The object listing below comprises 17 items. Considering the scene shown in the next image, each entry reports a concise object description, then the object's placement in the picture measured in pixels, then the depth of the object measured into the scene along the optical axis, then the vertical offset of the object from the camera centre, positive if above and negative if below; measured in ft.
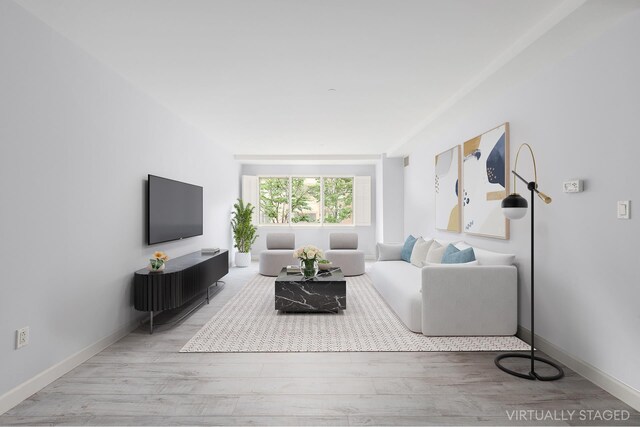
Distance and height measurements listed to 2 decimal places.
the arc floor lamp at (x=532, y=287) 8.24 -1.84
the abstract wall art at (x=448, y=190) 15.44 +1.10
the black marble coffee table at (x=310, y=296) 13.53 -3.24
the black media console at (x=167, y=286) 11.22 -2.48
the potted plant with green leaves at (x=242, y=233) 24.86 -1.46
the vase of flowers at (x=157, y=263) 11.54 -1.67
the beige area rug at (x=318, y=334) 10.14 -3.91
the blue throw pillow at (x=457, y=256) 12.10 -1.53
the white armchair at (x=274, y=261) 21.34 -2.95
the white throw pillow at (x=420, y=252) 16.22 -1.85
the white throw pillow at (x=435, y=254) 14.37 -1.73
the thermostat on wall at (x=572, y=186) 8.41 +0.67
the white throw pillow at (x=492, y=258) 11.03 -1.46
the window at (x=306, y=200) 29.43 +1.07
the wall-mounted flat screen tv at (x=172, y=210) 12.72 +0.10
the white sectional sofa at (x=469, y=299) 10.64 -2.64
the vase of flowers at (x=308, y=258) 14.25 -1.88
